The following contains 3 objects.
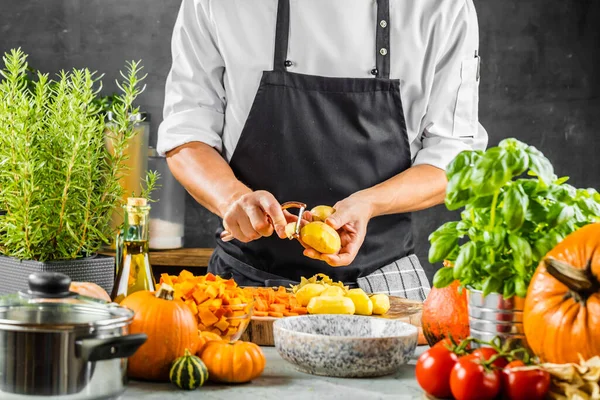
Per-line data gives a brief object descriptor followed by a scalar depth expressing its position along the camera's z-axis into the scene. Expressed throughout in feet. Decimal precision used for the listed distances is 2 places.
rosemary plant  5.29
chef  7.50
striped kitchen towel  7.31
